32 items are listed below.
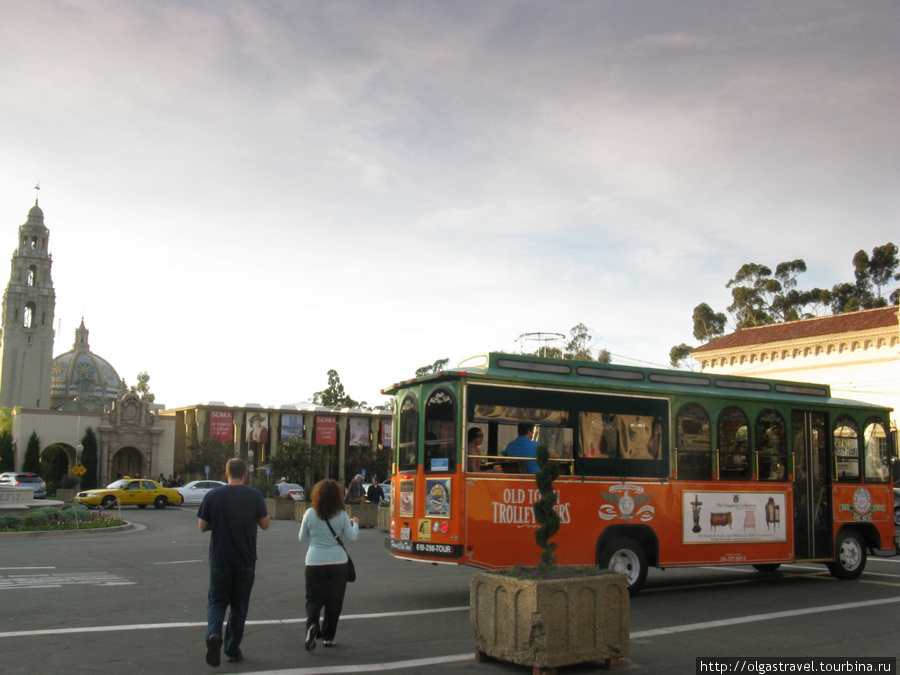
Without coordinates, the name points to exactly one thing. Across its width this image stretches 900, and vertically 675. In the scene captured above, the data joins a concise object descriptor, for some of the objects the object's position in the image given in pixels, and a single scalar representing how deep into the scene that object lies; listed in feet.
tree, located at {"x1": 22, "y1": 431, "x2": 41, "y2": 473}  203.72
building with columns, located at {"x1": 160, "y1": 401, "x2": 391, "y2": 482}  228.22
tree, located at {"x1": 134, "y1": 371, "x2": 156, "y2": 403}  392.92
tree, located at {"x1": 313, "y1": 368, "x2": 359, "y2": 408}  318.04
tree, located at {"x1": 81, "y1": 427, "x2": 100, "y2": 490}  205.36
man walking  24.04
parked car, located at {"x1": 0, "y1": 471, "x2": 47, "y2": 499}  162.94
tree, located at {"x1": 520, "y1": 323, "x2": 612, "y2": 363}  192.05
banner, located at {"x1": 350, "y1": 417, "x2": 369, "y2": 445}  237.45
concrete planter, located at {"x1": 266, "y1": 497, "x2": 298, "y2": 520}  108.99
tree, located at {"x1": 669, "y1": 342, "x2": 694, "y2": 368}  241.96
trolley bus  36.52
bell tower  347.56
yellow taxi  125.08
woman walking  26.14
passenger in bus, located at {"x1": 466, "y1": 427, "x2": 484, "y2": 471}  36.17
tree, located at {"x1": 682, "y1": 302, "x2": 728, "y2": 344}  250.98
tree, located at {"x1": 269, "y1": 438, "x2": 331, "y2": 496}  153.07
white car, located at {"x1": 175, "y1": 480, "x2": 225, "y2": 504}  140.36
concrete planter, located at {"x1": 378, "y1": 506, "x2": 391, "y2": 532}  81.38
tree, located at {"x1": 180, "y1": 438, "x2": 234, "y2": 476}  214.48
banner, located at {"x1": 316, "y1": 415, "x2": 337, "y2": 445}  229.25
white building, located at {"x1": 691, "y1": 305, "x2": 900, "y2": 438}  132.46
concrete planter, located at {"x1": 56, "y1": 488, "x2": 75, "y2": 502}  157.30
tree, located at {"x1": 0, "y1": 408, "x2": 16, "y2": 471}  212.84
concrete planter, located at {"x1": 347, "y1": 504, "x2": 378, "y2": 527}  91.62
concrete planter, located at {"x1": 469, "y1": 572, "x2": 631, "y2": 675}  23.22
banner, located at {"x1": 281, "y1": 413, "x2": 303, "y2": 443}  231.91
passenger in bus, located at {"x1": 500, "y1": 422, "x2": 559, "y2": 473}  36.99
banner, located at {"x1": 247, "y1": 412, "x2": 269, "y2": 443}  227.20
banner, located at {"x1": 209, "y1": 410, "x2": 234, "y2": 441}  220.64
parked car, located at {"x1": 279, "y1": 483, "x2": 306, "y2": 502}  127.73
